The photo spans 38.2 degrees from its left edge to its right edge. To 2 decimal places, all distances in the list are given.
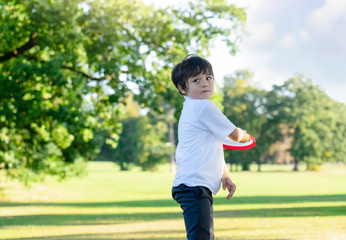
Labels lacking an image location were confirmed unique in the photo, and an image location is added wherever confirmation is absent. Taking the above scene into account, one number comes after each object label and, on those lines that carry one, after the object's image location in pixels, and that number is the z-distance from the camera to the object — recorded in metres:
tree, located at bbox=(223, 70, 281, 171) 67.75
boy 3.64
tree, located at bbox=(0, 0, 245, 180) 14.20
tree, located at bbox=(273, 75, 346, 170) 65.69
